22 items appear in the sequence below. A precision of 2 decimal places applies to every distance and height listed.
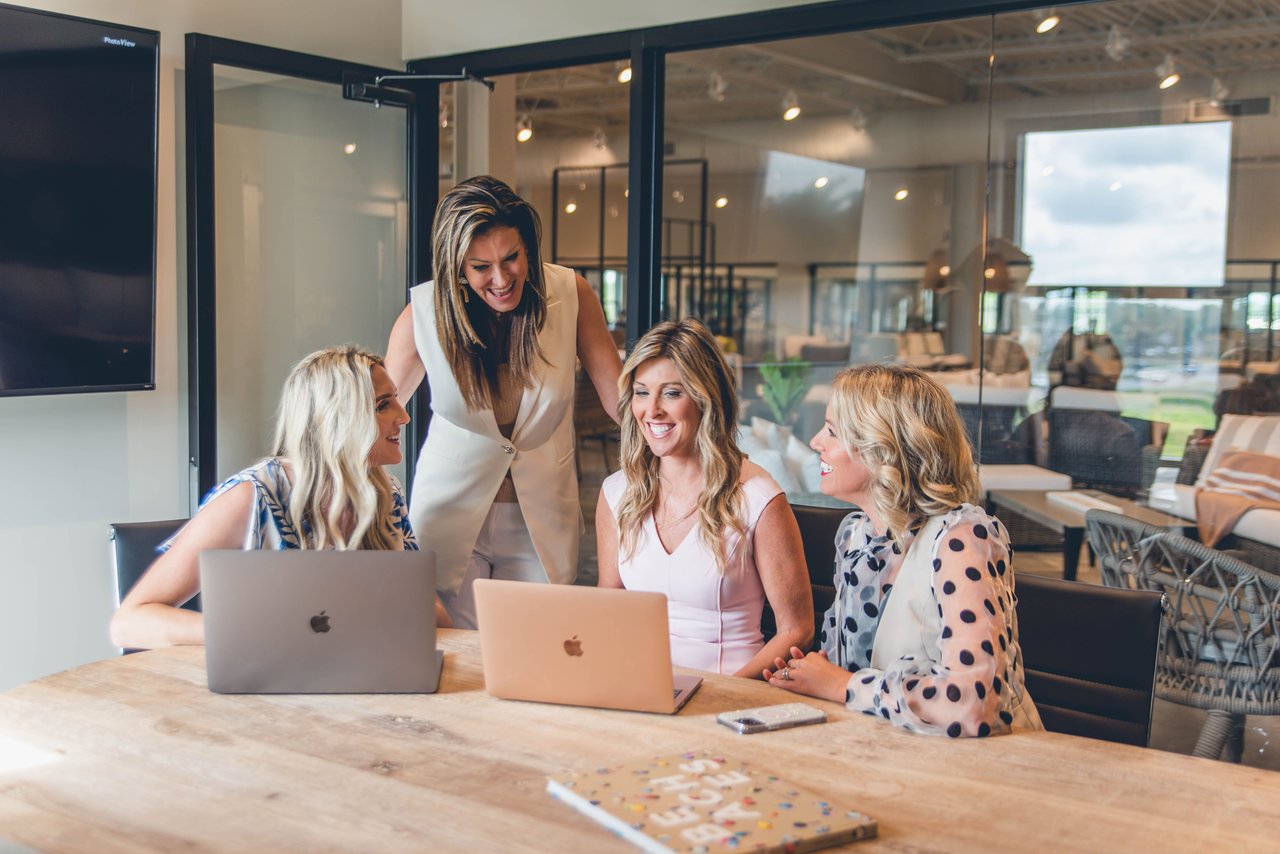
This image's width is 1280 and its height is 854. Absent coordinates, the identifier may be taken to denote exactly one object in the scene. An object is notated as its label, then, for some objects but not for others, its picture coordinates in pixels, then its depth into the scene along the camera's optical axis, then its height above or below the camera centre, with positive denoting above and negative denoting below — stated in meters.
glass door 3.71 +0.41
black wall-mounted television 3.23 +0.40
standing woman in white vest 2.97 -0.15
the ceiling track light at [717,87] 4.28 +0.98
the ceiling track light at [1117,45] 4.12 +1.10
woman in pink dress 2.50 -0.35
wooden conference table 1.43 -0.57
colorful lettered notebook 1.36 -0.55
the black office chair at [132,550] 2.77 -0.48
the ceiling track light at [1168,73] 4.18 +1.01
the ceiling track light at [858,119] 4.99 +1.02
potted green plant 4.86 -0.12
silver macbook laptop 1.88 -0.44
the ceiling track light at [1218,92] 4.07 +0.92
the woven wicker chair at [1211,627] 3.07 -0.70
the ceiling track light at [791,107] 4.67 +0.99
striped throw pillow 3.95 -0.25
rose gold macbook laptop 1.82 -0.46
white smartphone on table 1.80 -0.56
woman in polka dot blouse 1.82 -0.37
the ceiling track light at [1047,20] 3.73 +1.10
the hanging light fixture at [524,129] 4.73 +0.90
